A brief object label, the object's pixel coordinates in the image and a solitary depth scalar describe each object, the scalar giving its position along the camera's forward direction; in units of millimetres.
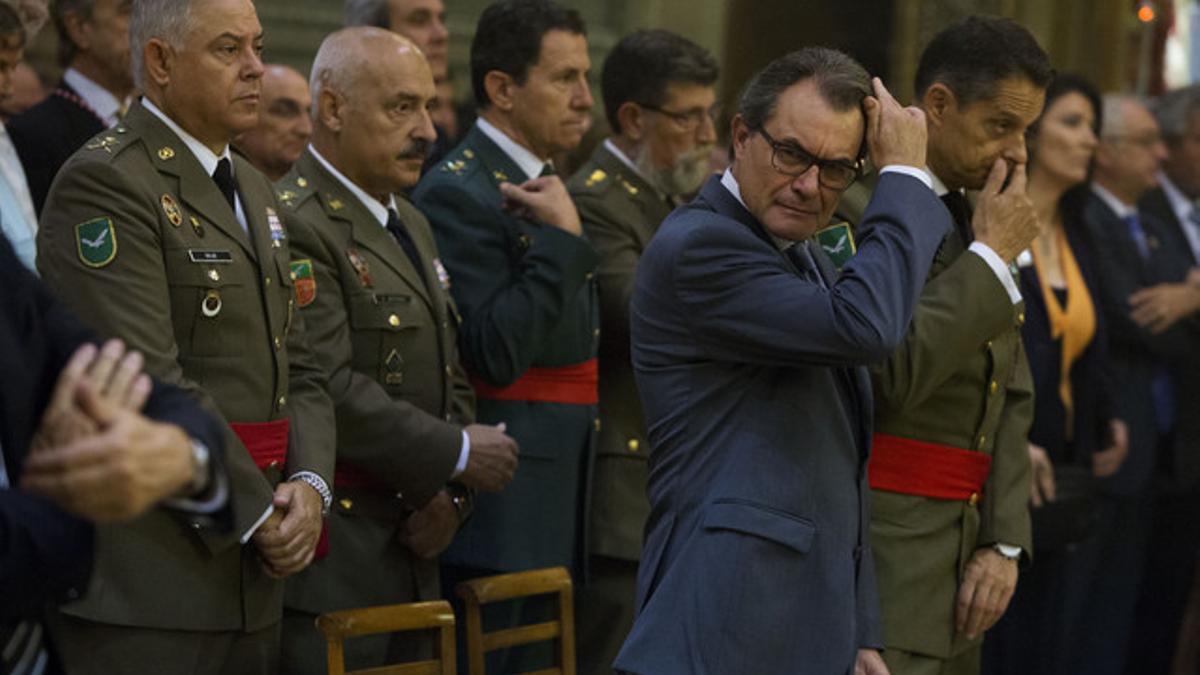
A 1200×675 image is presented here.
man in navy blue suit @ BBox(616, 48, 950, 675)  5020
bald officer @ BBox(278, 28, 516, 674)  6598
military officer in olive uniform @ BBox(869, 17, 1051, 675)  6145
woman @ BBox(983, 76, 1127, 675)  8641
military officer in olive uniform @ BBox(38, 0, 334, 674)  5527
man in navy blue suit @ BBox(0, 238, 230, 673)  3629
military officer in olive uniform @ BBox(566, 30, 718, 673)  7766
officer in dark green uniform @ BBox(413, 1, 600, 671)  7230
